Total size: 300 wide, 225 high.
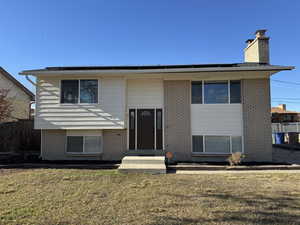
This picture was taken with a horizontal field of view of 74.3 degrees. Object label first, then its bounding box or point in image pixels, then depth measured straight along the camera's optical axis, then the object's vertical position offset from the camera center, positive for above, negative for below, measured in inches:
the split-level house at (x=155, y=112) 350.0 +27.0
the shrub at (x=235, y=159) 314.0 -51.5
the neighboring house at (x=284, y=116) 1434.5 +79.6
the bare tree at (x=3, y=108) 391.1 +39.4
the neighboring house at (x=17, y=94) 616.7 +112.0
